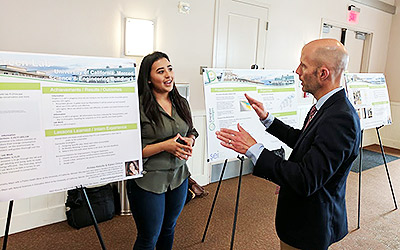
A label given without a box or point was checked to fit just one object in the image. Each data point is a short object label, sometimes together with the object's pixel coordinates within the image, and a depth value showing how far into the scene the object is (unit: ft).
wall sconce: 9.59
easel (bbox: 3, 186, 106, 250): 4.71
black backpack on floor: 8.80
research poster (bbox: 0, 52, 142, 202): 4.41
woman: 5.49
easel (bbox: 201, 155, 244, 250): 8.50
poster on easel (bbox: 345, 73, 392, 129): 10.50
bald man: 3.94
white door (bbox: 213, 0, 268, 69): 12.05
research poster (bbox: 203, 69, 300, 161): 7.18
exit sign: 17.65
